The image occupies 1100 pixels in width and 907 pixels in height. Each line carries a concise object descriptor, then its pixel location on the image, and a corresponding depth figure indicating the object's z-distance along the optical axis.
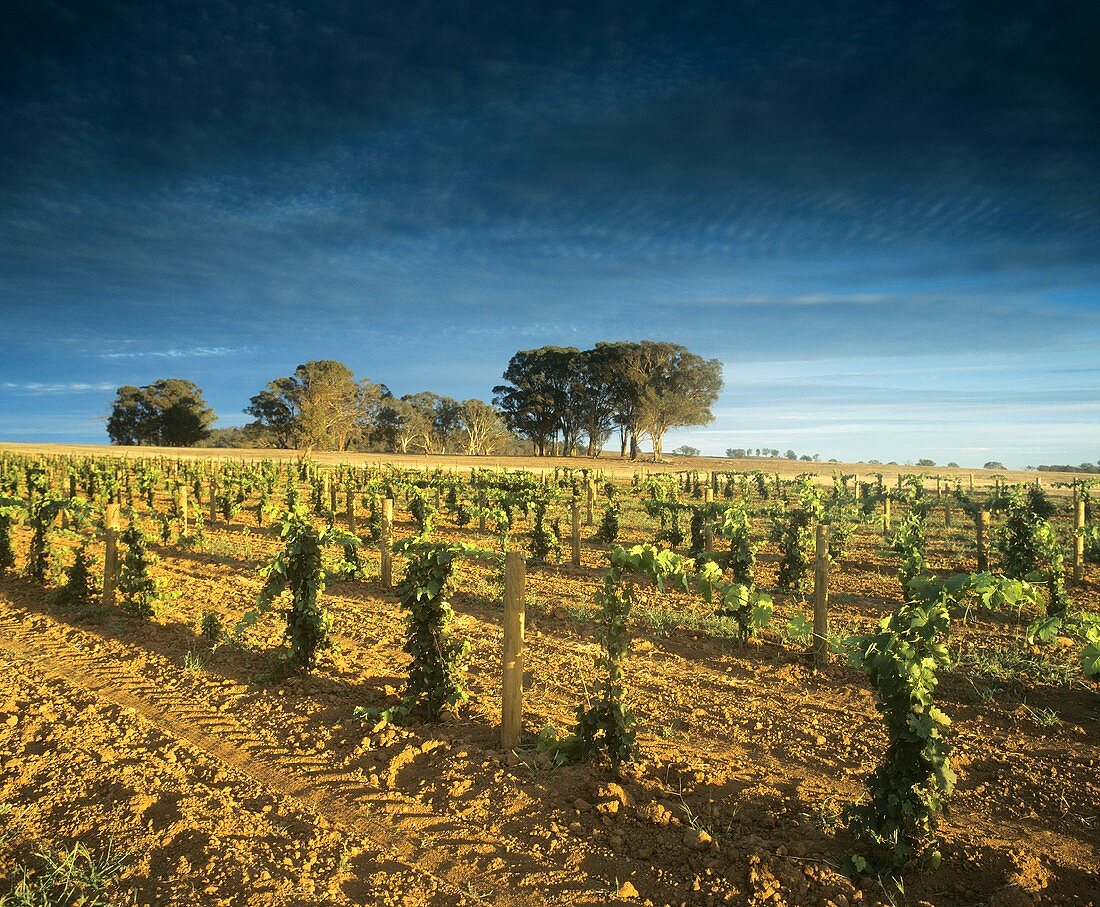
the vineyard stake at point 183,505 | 14.72
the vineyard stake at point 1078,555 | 11.80
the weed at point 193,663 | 6.68
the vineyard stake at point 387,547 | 10.61
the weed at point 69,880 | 3.32
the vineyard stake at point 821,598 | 7.43
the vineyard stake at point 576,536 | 13.23
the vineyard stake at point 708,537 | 12.27
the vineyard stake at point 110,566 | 9.31
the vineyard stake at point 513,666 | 4.96
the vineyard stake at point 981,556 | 13.02
